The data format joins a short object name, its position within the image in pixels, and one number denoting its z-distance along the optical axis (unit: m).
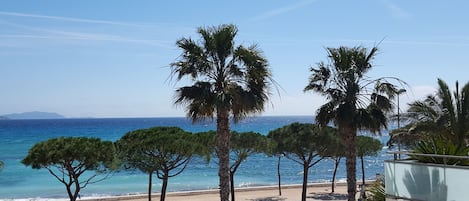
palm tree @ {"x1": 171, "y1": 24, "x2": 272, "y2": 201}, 16.47
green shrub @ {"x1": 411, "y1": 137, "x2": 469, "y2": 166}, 10.71
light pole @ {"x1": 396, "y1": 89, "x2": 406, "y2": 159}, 18.59
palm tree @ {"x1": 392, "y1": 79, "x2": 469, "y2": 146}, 17.89
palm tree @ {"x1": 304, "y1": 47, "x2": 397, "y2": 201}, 17.95
